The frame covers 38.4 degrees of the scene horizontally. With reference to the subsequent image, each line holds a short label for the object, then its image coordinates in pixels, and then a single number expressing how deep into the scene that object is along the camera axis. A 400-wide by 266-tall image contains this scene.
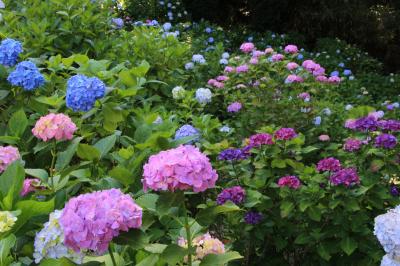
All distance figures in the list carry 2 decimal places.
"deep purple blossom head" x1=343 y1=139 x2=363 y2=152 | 2.76
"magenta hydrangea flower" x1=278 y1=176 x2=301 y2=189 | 2.54
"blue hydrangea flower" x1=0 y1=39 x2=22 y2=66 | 2.82
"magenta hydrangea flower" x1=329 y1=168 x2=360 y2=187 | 2.48
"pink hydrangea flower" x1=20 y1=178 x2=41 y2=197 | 1.85
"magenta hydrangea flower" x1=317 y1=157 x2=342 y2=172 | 2.56
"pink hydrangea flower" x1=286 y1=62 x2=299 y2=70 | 4.65
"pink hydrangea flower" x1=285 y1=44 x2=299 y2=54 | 5.07
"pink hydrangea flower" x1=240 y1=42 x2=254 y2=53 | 5.10
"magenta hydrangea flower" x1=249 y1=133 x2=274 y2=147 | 2.78
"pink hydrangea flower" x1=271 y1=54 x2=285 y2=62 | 4.82
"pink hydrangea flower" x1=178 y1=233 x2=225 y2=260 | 1.71
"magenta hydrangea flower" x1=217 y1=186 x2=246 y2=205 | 2.46
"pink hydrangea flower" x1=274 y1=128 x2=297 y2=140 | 2.78
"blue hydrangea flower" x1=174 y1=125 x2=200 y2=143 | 2.67
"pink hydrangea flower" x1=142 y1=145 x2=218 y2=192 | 1.44
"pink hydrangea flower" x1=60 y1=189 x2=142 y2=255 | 1.29
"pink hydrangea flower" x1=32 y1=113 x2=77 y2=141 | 2.03
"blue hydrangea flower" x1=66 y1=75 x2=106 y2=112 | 2.30
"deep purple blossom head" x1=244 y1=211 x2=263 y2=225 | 2.58
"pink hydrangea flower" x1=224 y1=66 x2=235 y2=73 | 4.69
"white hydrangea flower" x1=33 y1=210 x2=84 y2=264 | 1.40
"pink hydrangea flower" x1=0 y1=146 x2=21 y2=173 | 1.94
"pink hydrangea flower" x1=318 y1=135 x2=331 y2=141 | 3.46
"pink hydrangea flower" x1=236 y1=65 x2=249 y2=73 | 4.57
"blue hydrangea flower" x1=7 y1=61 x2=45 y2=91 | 2.57
